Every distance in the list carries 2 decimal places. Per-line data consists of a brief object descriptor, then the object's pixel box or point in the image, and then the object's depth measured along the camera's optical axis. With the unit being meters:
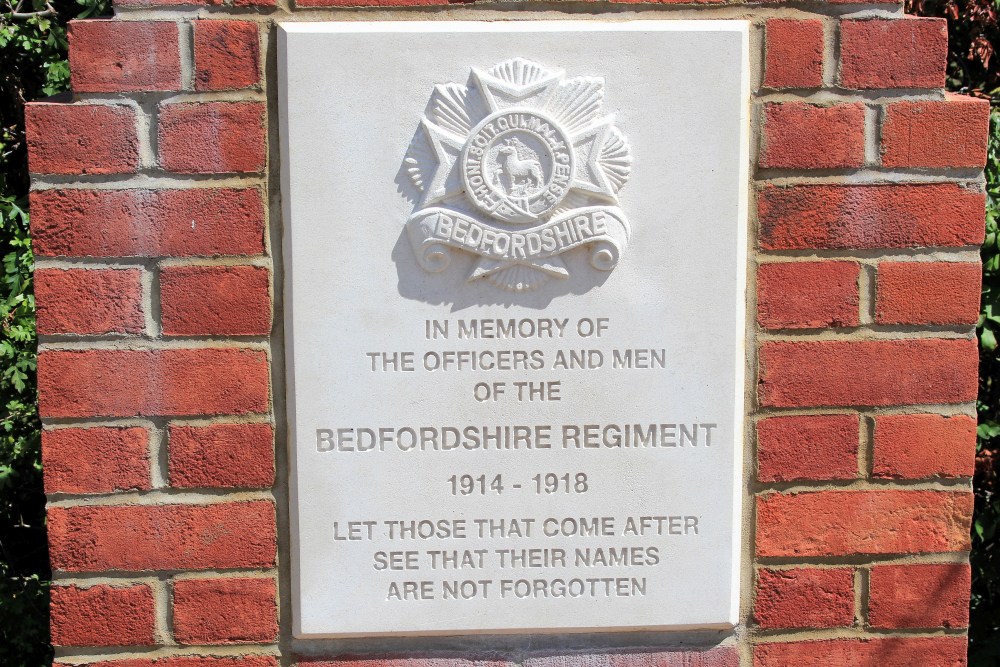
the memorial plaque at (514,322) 2.35
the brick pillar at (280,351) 2.37
